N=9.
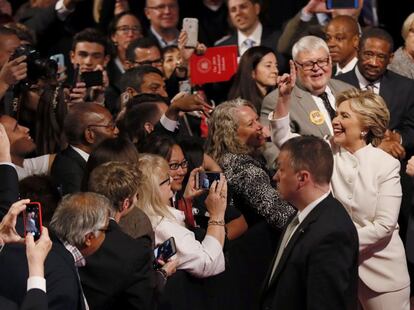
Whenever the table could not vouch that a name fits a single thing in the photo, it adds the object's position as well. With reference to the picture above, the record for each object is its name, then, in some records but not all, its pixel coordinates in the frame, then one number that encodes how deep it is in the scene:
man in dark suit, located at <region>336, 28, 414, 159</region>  17.02
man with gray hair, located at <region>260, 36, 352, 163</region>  15.80
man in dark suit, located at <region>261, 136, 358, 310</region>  11.12
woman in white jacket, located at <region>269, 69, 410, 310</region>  13.97
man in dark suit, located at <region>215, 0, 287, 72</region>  20.72
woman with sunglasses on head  13.12
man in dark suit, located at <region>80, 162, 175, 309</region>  11.52
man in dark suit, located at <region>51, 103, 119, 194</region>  14.84
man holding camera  15.15
